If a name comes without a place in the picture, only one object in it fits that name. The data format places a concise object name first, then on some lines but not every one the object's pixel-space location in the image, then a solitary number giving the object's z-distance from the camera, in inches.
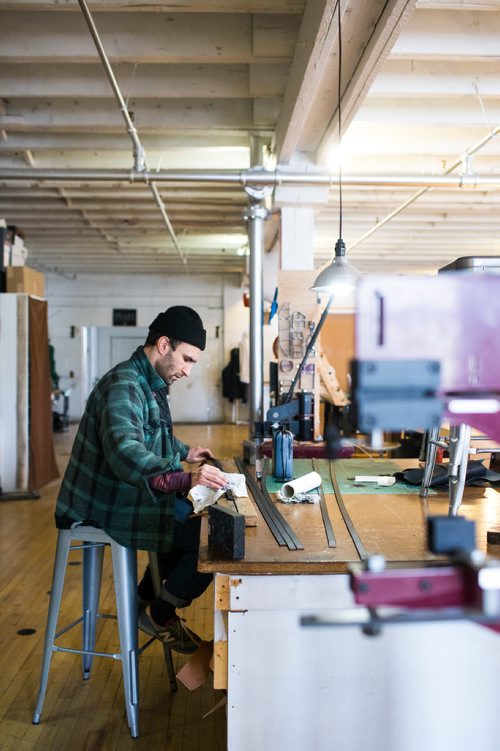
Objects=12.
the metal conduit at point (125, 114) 123.8
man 84.6
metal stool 94.3
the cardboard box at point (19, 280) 247.9
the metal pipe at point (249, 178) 198.7
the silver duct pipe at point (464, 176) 190.1
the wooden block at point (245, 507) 84.1
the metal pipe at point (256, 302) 214.8
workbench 71.7
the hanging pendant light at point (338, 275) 136.7
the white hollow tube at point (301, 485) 100.9
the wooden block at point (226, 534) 69.2
